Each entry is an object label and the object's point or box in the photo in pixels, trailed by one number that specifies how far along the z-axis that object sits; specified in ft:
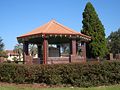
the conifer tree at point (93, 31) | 74.59
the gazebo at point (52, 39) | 52.02
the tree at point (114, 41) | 201.80
